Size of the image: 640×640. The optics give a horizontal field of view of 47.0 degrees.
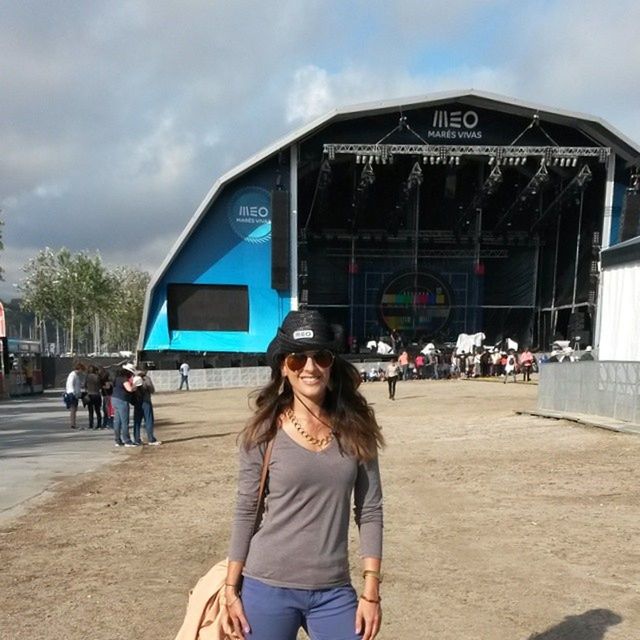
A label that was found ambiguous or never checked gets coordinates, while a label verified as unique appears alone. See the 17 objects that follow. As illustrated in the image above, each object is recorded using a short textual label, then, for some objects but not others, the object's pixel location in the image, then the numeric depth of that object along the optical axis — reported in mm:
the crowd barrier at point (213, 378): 37125
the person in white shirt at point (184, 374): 36344
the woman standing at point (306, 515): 2422
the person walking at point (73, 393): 17672
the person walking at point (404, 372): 37475
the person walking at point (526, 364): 33281
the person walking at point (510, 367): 32438
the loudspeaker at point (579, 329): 36594
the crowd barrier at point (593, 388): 13219
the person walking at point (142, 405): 13320
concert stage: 37219
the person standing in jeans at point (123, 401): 13227
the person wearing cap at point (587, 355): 26294
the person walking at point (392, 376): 23969
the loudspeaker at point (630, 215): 36109
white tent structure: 14500
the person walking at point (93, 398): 17453
